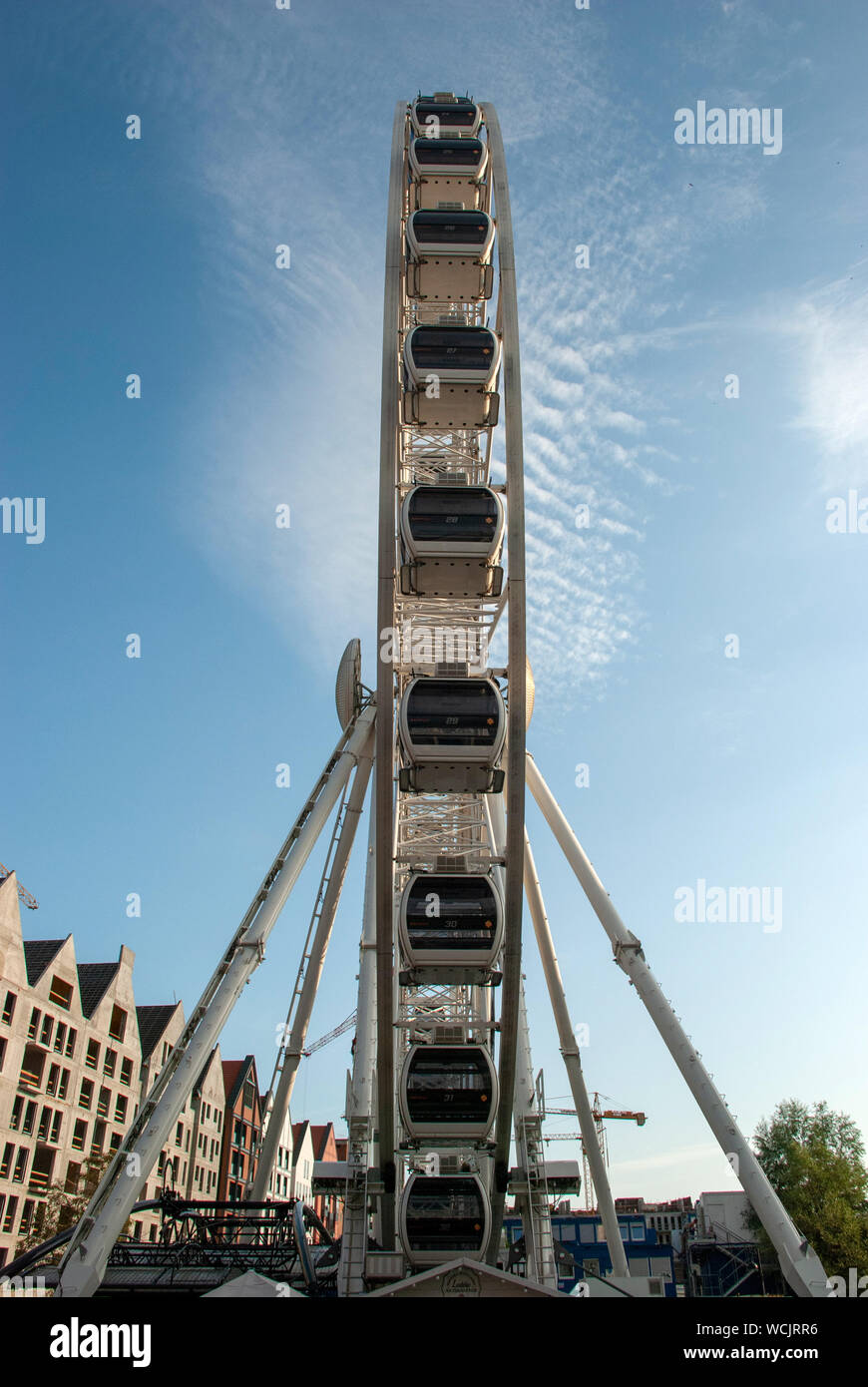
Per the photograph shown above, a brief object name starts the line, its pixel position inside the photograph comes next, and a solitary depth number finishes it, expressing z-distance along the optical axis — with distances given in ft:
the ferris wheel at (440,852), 69.56
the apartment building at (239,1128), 210.79
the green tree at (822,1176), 168.45
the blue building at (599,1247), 220.23
